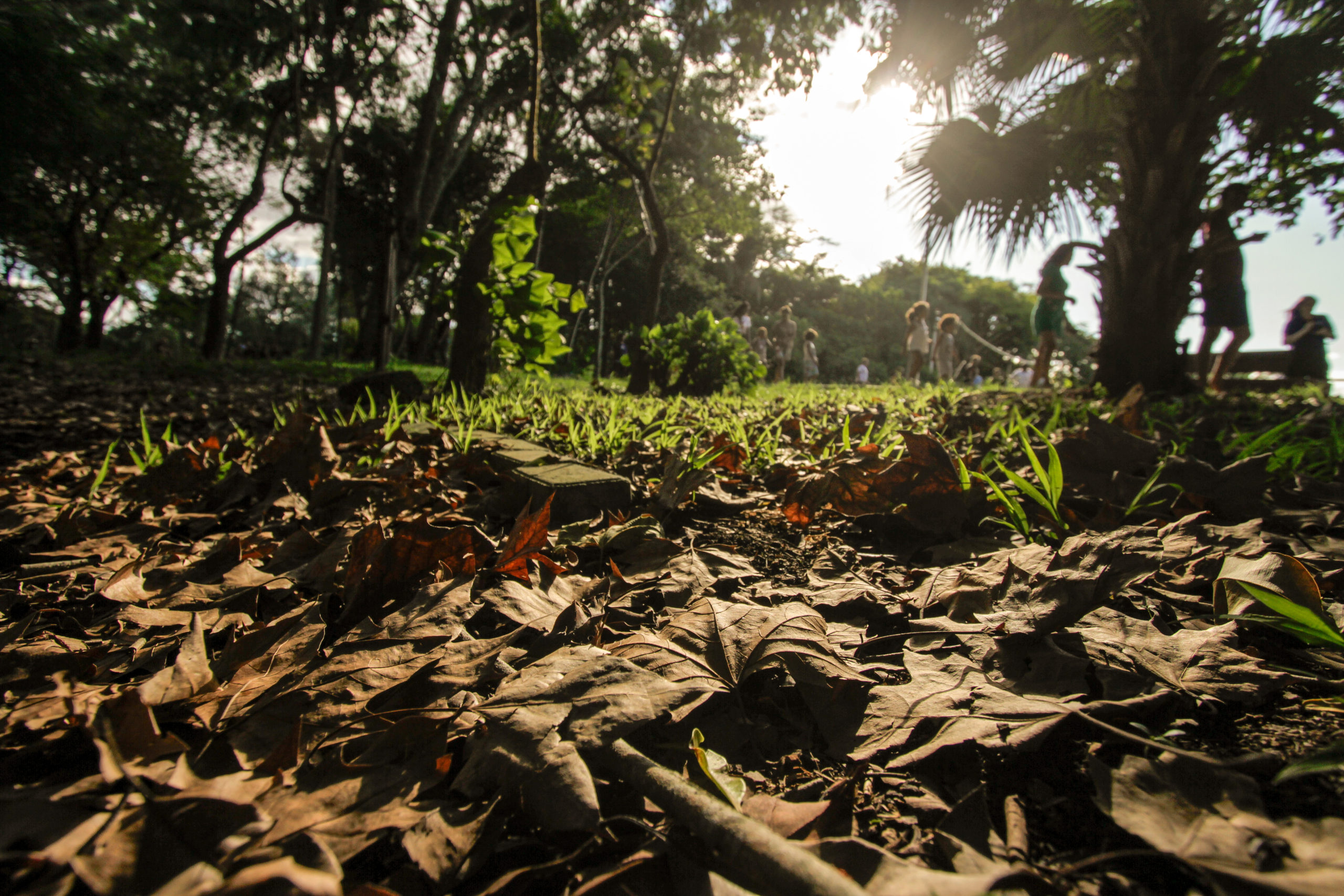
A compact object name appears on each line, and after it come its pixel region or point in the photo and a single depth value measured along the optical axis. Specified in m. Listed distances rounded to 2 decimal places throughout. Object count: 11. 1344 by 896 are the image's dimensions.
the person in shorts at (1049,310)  7.10
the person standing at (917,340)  10.62
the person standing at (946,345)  12.14
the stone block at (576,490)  1.53
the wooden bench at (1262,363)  12.37
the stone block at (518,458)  1.90
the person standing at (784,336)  13.37
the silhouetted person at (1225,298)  5.64
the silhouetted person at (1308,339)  9.04
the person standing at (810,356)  15.25
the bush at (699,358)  6.49
